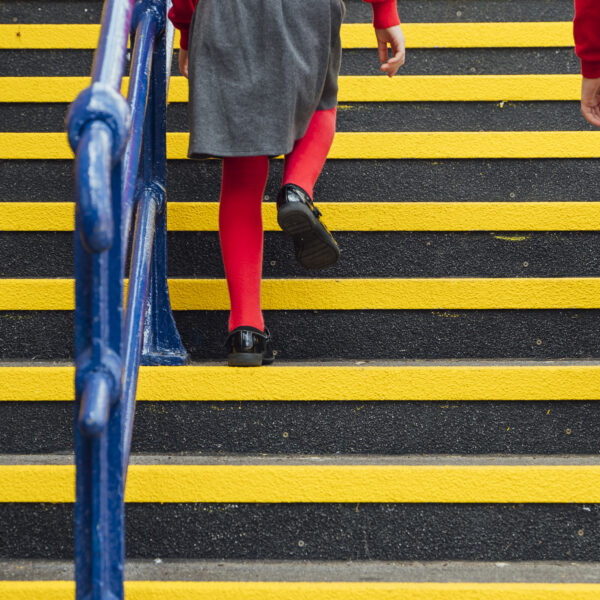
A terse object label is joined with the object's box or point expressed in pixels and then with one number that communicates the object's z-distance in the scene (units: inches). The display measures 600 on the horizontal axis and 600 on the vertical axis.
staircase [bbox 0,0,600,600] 223.8
